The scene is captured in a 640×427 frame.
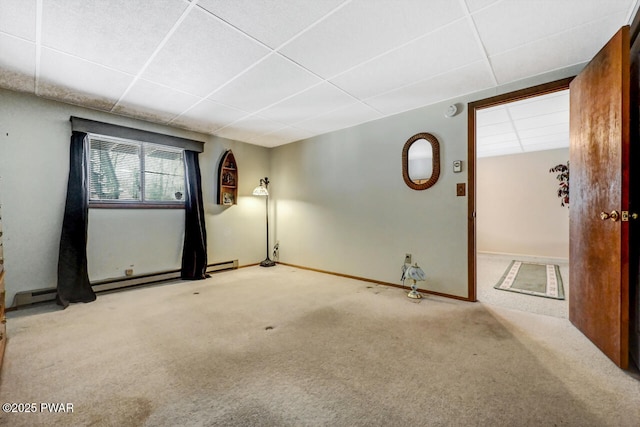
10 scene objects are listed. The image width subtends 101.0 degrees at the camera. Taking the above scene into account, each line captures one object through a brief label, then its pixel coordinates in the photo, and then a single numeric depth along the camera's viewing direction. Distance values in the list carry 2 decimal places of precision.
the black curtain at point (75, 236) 3.09
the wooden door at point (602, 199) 1.72
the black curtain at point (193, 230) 4.14
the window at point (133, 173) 3.52
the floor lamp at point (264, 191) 4.93
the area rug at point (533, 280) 3.46
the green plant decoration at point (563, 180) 5.42
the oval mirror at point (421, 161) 3.30
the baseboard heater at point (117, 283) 2.95
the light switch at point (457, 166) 3.12
